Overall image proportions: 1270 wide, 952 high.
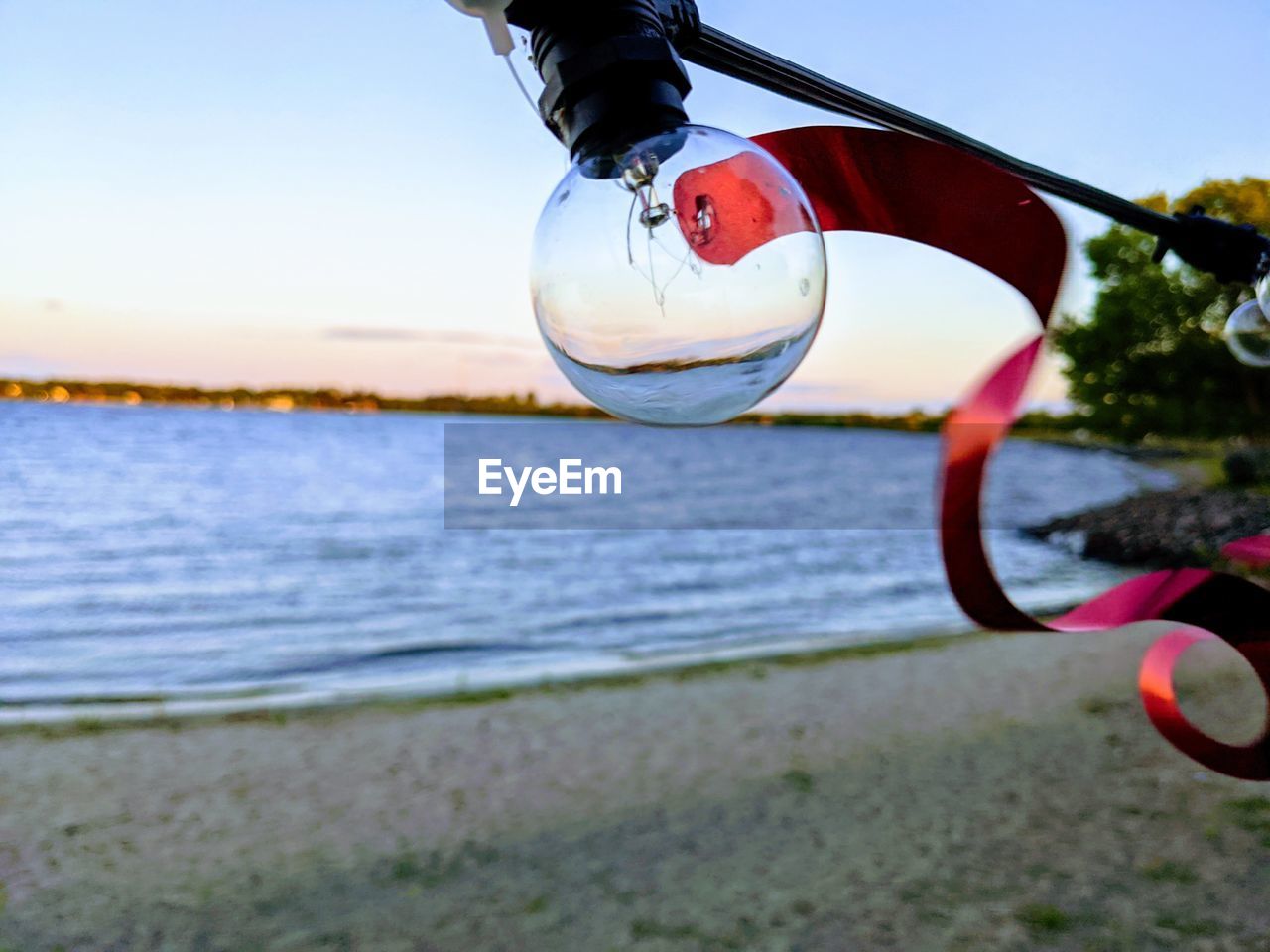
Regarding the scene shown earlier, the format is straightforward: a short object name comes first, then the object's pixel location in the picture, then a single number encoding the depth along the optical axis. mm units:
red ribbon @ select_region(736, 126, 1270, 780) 192
